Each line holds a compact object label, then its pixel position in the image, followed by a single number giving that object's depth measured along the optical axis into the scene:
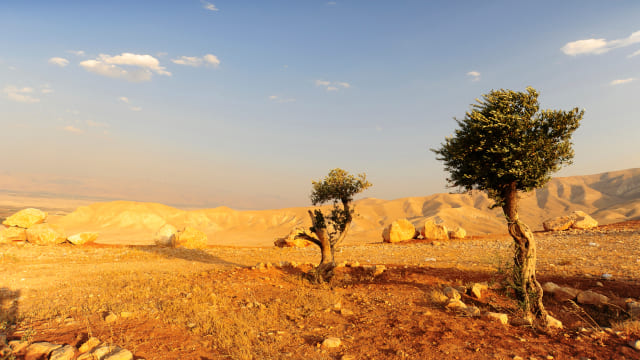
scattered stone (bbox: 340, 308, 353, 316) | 10.37
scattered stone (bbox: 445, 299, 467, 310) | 10.40
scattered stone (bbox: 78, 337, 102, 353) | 7.79
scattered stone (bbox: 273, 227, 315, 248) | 36.00
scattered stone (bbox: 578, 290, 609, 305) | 10.87
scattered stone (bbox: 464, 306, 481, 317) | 9.79
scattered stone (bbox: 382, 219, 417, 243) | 35.25
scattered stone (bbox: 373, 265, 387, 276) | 16.37
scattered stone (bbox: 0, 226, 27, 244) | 30.67
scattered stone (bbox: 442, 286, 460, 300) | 11.38
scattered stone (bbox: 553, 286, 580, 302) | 11.61
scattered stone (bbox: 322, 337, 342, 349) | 7.98
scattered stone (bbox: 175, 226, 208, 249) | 34.28
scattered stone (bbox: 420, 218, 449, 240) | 35.38
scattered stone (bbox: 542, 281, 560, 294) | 12.11
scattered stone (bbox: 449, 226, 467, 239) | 35.22
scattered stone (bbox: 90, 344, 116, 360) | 7.44
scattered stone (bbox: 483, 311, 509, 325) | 9.26
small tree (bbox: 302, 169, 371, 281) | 16.61
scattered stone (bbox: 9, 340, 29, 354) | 7.84
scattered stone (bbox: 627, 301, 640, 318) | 9.66
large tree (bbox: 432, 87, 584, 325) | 10.96
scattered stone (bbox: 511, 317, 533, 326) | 9.08
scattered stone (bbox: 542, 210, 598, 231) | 32.66
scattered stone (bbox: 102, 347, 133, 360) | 7.26
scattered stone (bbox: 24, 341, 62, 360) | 7.55
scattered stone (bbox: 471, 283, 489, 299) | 11.84
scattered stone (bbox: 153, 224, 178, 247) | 34.97
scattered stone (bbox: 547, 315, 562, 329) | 8.92
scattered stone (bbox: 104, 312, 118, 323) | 9.87
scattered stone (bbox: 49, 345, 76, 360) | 7.37
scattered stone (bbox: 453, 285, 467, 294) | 12.16
